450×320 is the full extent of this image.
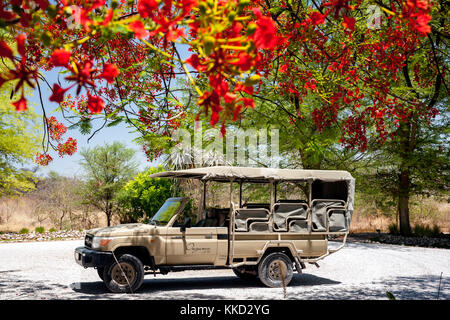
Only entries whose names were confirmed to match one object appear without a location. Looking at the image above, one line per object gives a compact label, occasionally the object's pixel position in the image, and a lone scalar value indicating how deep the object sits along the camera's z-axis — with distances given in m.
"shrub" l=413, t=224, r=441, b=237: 20.25
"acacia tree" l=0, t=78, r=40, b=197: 22.56
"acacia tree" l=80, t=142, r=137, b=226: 25.84
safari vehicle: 7.42
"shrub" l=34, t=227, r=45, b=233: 21.55
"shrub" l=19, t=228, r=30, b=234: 21.56
